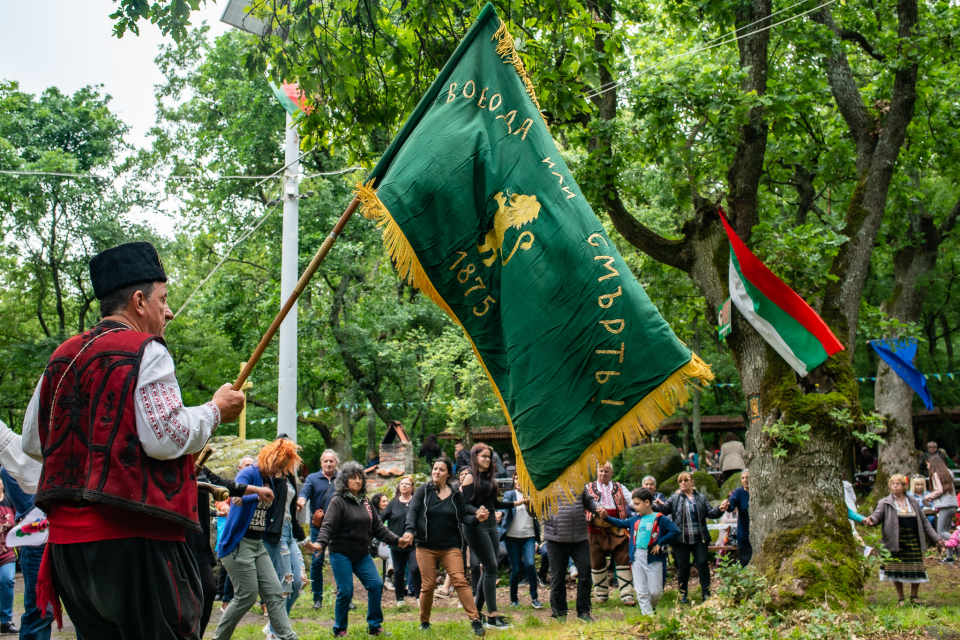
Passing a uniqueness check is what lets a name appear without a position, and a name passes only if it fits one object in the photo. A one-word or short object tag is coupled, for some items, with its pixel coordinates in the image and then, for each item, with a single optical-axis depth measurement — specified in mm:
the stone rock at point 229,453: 14797
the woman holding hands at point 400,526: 11188
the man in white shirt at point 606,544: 11312
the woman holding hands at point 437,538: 8586
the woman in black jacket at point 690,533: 10531
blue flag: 15867
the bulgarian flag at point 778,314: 8727
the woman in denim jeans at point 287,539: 7559
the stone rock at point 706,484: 16484
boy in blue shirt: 9758
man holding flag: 2777
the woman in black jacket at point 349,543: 8438
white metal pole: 10789
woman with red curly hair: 6945
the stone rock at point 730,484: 16047
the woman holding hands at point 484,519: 8789
